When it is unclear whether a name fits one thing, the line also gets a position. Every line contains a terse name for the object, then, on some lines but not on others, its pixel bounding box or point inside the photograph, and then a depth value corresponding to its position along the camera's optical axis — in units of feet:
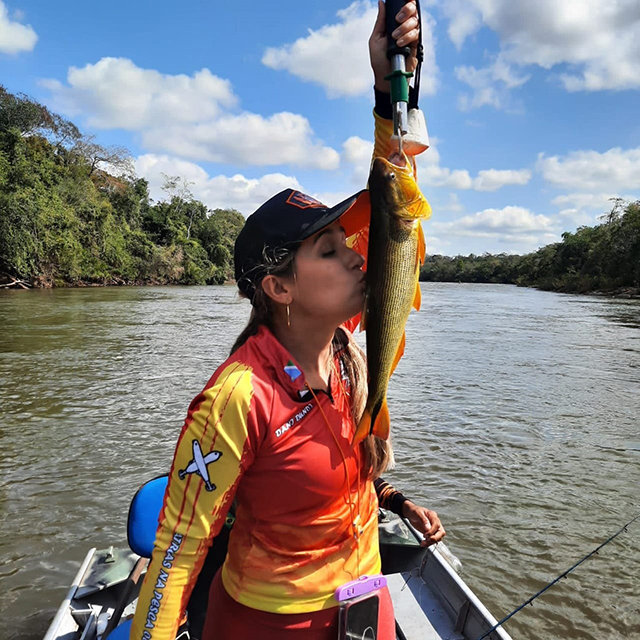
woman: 4.78
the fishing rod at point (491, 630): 8.90
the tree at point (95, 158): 187.73
